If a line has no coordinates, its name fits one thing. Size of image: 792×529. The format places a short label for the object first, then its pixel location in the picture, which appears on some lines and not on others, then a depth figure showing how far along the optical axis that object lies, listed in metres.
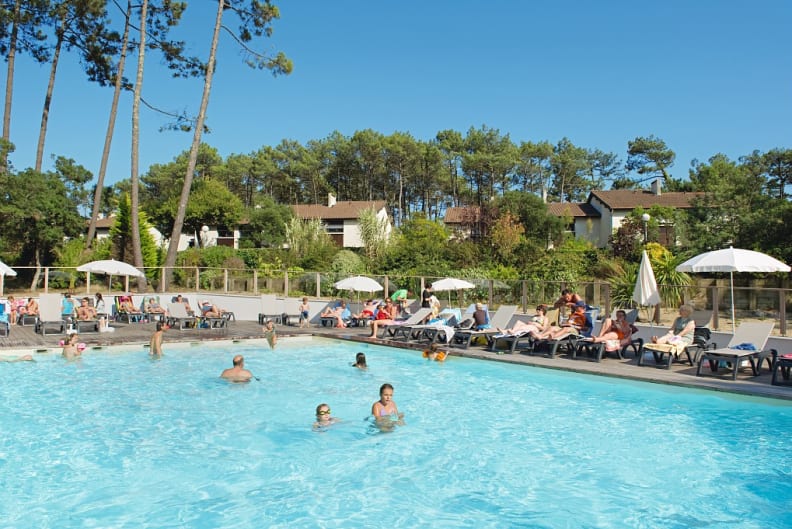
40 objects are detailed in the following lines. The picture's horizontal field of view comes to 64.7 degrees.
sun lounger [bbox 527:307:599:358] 11.88
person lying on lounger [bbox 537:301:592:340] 12.16
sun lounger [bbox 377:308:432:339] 15.40
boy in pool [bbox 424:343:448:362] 12.36
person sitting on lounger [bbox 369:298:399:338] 15.87
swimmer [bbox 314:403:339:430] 8.29
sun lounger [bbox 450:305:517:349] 13.43
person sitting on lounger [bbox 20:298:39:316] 17.67
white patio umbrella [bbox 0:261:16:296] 17.34
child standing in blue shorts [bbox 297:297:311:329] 18.53
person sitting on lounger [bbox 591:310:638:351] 11.52
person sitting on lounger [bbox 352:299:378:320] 18.06
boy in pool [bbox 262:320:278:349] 14.60
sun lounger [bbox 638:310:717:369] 10.63
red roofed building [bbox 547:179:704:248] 41.22
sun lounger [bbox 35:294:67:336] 15.59
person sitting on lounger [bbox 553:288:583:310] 12.84
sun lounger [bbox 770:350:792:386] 8.97
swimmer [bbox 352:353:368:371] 11.68
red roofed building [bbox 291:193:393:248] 47.83
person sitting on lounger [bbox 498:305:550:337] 12.70
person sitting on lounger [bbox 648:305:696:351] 10.81
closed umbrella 12.18
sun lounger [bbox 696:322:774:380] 9.55
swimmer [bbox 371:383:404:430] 8.24
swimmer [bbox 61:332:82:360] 12.47
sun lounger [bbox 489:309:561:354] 12.54
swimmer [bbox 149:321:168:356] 12.92
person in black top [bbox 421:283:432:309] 16.59
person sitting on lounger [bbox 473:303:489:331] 13.93
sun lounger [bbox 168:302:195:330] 17.36
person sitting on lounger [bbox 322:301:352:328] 17.94
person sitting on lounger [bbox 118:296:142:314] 19.22
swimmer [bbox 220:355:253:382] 10.89
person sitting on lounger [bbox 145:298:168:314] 19.42
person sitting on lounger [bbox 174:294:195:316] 18.17
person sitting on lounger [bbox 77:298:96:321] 16.37
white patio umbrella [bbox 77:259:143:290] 18.95
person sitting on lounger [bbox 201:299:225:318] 17.72
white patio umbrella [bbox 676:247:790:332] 10.82
